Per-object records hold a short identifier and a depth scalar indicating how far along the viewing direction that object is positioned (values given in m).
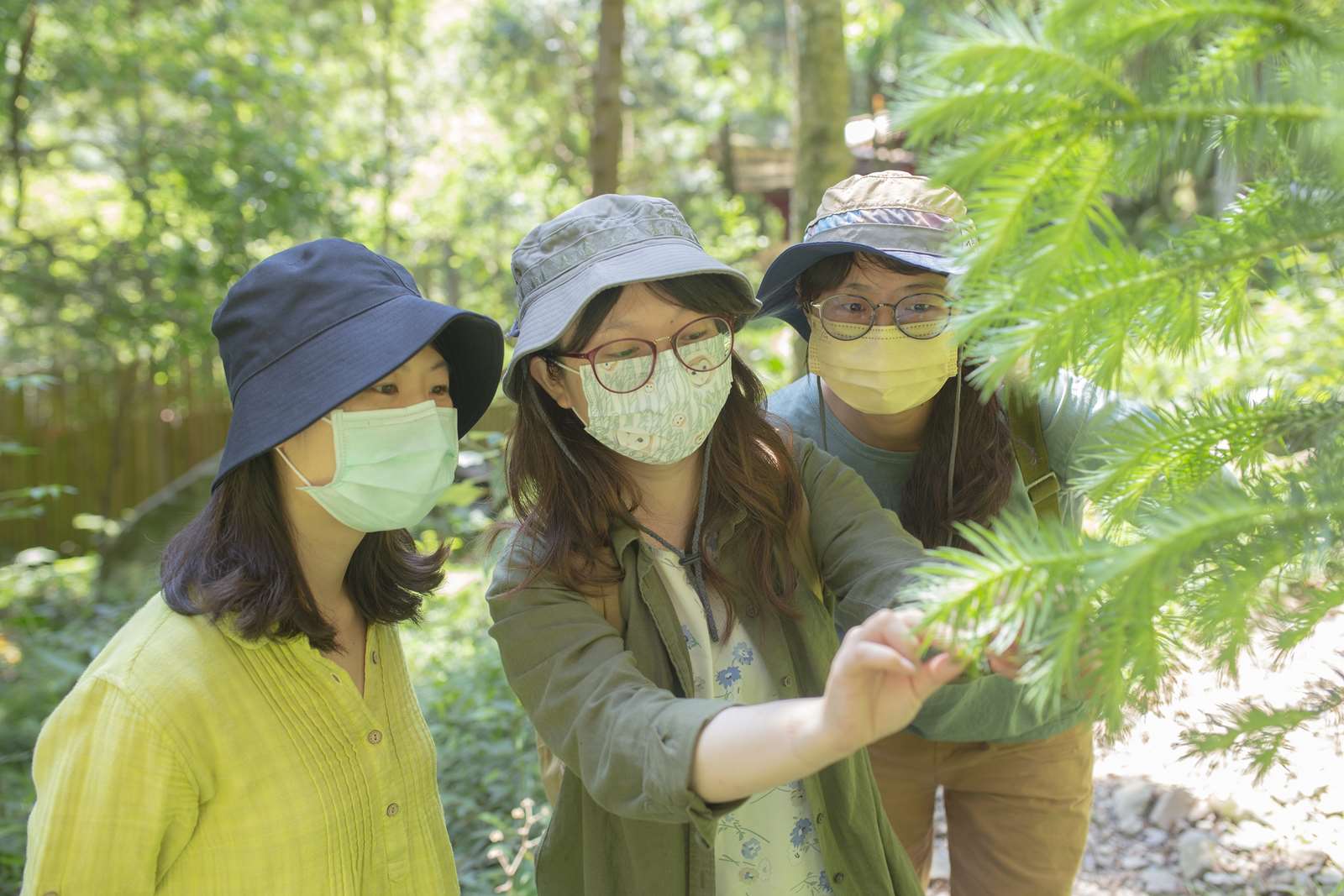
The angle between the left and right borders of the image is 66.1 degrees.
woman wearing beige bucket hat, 2.10
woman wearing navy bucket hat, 1.59
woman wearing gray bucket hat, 1.78
